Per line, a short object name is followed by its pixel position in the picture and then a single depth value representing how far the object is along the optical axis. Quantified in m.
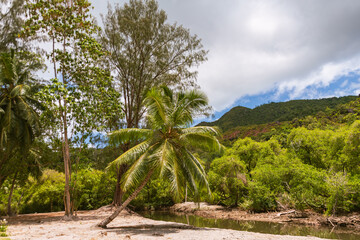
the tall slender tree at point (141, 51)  18.58
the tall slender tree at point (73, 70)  13.68
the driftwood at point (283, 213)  18.44
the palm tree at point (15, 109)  14.27
